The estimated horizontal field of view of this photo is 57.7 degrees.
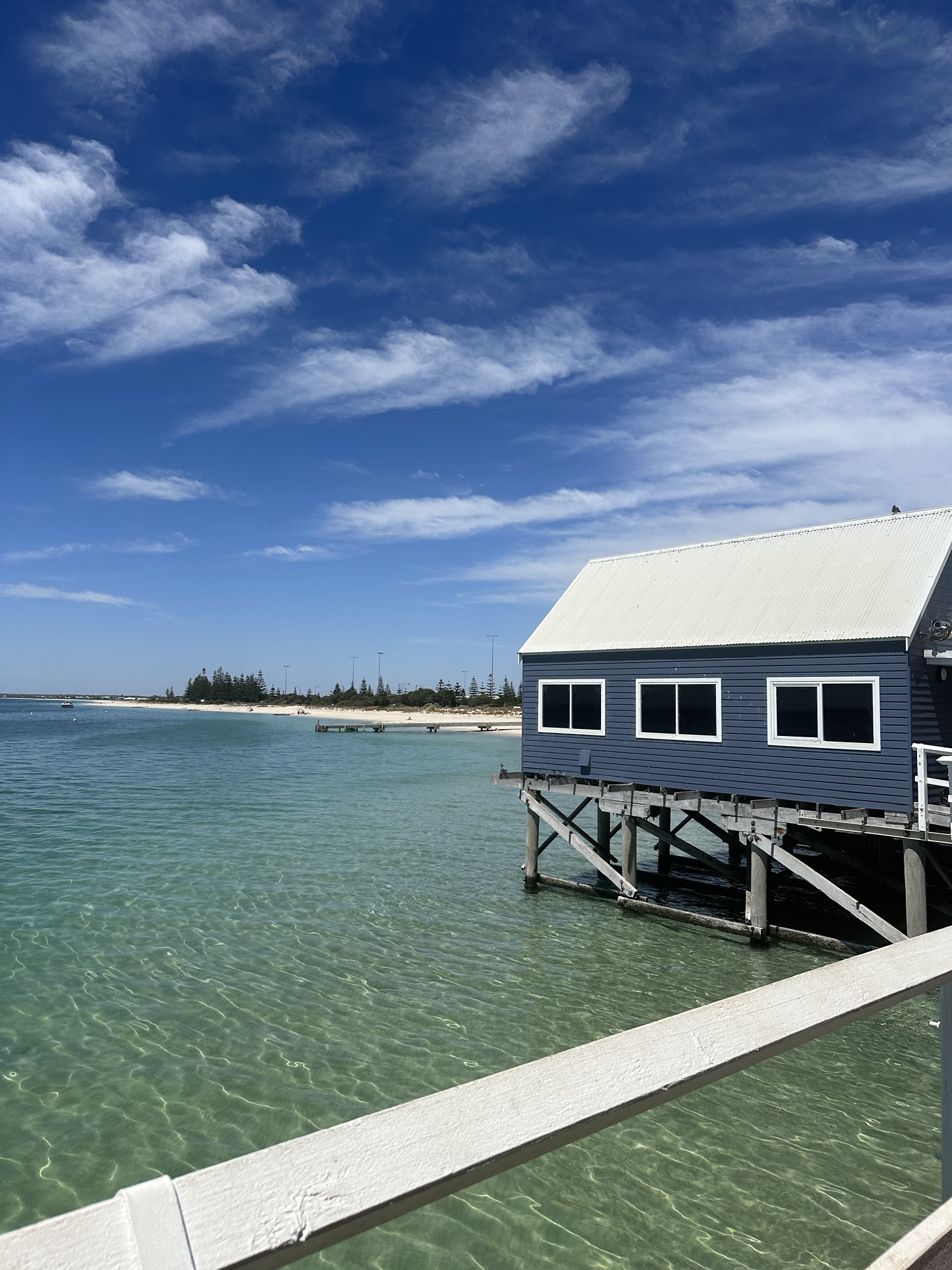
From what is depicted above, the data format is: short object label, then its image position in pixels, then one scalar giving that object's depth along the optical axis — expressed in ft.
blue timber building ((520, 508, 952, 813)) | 45.93
